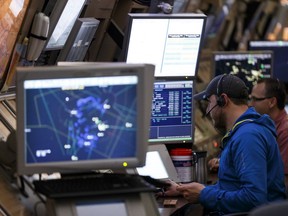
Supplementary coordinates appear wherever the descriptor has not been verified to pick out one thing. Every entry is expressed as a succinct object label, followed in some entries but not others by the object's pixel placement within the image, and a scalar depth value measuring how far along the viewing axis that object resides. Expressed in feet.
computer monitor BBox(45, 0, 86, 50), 33.38
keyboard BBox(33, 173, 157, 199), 23.23
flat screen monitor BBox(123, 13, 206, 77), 33.31
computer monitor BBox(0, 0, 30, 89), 30.27
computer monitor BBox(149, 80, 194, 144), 34.37
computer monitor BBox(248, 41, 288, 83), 51.71
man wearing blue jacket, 29.22
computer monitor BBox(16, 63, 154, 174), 23.46
